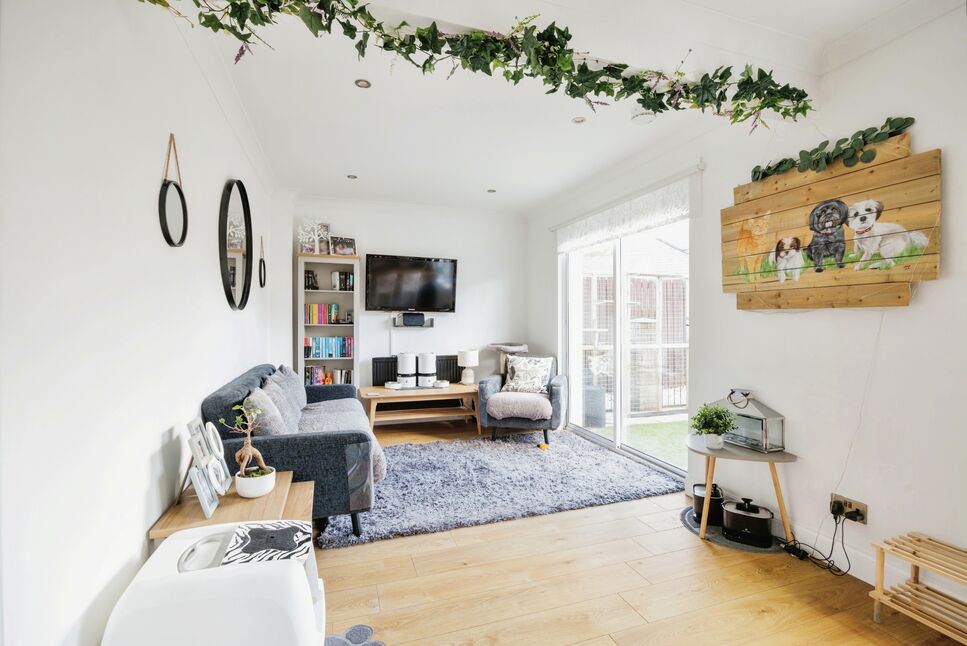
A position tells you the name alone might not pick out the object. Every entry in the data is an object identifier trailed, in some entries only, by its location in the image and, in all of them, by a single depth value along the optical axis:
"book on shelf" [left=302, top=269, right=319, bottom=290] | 4.92
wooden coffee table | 4.62
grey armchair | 4.35
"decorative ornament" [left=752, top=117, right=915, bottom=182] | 2.00
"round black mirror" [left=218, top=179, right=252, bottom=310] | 2.58
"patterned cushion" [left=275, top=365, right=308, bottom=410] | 3.31
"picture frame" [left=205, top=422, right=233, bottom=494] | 1.92
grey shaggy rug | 2.72
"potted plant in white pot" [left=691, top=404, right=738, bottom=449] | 2.55
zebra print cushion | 1.33
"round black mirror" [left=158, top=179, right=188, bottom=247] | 1.68
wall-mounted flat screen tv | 5.13
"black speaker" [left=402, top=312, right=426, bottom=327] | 5.30
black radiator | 5.17
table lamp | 5.12
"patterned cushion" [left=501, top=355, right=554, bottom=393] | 4.70
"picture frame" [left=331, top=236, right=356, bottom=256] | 4.99
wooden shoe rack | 1.65
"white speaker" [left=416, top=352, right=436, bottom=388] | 5.03
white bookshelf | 4.80
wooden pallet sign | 1.91
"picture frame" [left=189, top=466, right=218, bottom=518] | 1.66
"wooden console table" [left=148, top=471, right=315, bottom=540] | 1.63
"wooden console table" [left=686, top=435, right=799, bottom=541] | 2.40
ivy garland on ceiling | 1.40
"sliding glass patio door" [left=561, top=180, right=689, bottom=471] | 3.70
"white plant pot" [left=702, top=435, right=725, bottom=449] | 2.55
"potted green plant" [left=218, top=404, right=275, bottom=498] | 1.86
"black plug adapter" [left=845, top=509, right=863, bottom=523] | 2.15
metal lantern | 2.51
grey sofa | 2.20
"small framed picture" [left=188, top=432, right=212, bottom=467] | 1.70
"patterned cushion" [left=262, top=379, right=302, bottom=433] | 2.70
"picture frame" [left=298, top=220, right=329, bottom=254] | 4.87
